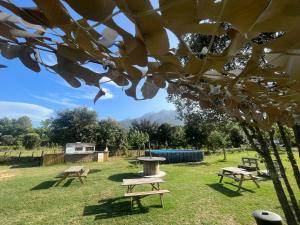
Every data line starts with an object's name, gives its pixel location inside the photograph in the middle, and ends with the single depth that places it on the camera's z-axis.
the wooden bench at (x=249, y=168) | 8.97
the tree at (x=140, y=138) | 17.83
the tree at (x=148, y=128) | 27.27
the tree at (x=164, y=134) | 26.52
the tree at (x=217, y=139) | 18.00
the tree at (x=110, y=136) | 23.67
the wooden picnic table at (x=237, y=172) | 7.64
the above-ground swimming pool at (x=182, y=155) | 17.31
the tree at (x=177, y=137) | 25.21
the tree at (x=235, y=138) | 25.98
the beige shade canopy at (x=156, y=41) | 0.24
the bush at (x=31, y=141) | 27.45
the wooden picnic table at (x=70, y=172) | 8.86
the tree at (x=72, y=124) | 26.77
